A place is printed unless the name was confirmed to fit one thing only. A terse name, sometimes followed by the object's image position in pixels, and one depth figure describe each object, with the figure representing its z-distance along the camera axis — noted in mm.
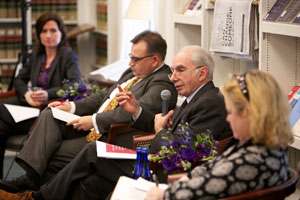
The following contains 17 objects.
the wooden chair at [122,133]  4556
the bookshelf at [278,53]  4041
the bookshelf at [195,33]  5028
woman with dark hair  6021
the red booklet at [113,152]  3585
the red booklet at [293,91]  4111
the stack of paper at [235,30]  4424
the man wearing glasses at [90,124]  4583
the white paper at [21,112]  5471
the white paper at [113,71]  6625
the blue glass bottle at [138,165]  3259
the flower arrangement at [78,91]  5535
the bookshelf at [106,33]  7866
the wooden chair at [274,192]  2505
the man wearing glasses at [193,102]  3688
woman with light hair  2456
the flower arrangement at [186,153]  3135
